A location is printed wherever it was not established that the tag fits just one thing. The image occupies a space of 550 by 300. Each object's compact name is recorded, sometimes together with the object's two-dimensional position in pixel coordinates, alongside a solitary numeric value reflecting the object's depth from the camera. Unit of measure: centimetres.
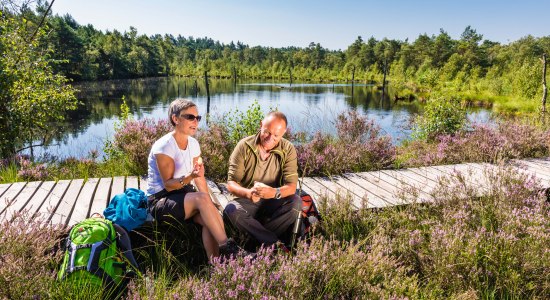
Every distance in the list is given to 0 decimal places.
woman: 261
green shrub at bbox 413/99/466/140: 798
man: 279
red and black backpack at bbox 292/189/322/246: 278
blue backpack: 260
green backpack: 207
